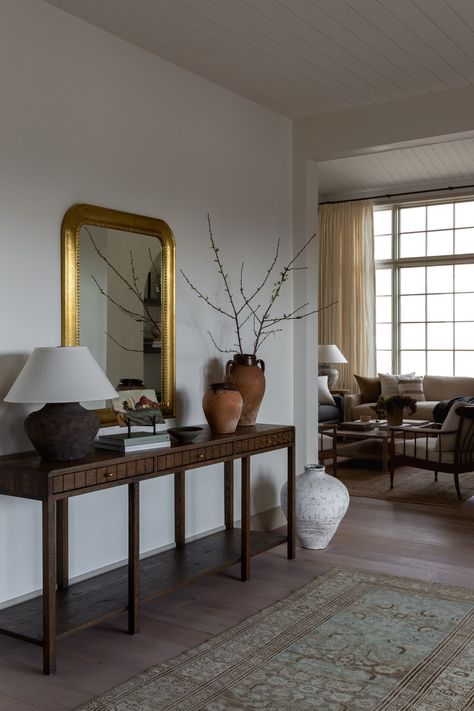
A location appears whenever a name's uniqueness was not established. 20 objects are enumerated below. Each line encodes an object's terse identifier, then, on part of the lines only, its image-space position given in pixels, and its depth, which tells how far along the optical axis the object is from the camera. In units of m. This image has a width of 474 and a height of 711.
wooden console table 3.16
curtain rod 10.46
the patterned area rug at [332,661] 2.92
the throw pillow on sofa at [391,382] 10.38
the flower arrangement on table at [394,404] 8.04
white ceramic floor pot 4.96
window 10.65
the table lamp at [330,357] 10.33
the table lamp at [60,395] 3.31
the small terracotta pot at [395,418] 8.05
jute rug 6.70
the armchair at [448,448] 6.61
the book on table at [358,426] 8.22
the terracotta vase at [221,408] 4.43
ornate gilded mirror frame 3.95
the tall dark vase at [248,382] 4.77
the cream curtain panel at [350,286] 11.03
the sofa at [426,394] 9.96
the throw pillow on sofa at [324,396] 10.19
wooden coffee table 7.93
